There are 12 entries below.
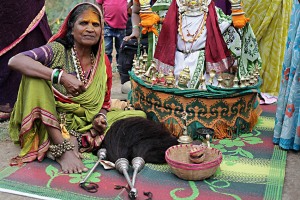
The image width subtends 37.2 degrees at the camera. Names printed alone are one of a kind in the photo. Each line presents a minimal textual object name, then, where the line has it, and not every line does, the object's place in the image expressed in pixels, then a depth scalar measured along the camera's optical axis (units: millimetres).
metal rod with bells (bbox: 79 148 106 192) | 3365
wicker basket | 3436
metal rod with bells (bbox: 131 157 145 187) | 3545
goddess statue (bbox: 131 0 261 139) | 4395
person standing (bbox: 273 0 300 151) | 3979
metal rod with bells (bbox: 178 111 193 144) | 4105
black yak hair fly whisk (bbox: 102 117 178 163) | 3812
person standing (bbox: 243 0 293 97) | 5883
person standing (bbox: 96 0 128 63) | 7145
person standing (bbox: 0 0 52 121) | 4953
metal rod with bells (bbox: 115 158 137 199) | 3369
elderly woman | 3715
